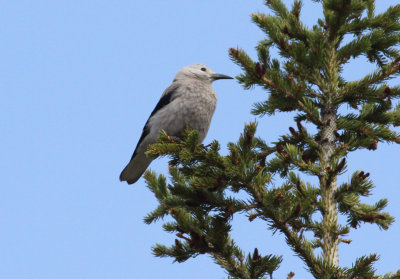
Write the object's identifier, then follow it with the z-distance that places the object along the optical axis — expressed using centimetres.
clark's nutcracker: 1130
